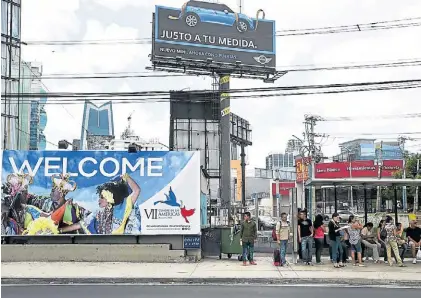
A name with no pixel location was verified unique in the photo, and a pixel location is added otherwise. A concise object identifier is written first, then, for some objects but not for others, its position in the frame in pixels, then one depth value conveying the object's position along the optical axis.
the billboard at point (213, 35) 32.66
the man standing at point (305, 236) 15.49
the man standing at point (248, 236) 15.24
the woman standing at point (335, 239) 15.02
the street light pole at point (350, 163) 51.23
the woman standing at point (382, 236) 16.01
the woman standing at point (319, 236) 15.74
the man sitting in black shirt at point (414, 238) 16.09
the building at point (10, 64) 23.55
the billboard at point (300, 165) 33.00
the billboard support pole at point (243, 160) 42.86
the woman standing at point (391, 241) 15.47
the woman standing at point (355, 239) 15.37
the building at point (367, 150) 79.06
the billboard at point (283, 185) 62.56
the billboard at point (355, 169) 55.12
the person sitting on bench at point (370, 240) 15.97
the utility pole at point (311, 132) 47.38
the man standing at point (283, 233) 15.36
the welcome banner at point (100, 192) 16.42
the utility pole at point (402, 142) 54.39
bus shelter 16.64
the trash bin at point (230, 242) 16.69
